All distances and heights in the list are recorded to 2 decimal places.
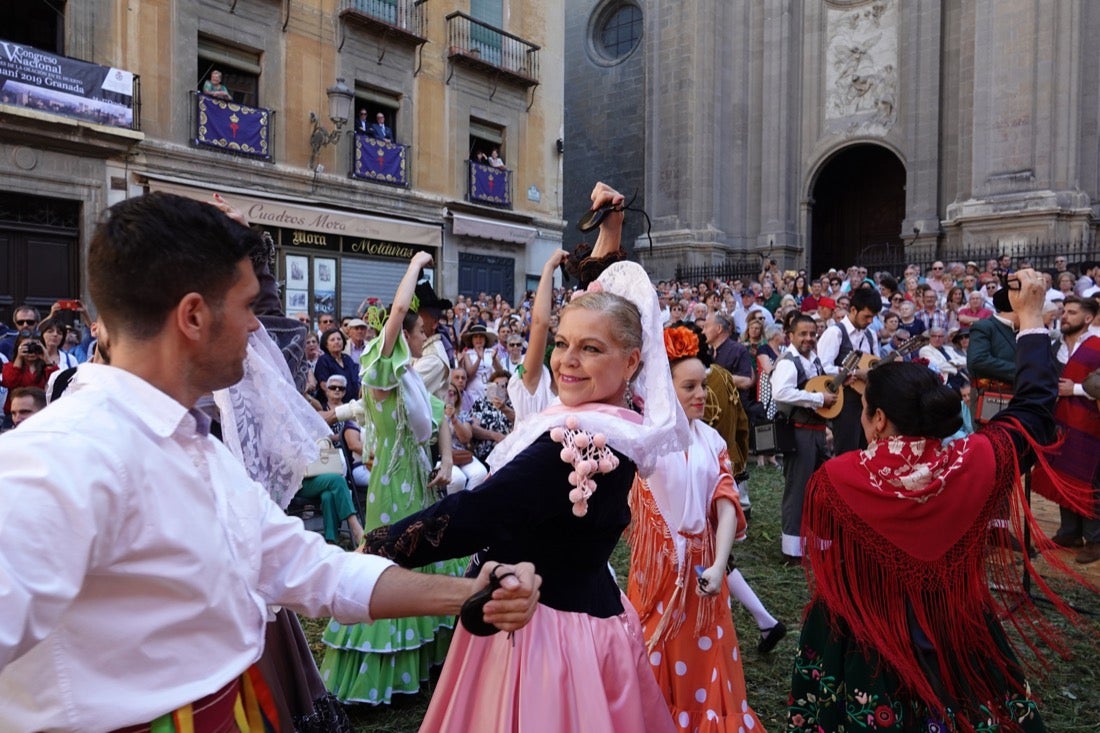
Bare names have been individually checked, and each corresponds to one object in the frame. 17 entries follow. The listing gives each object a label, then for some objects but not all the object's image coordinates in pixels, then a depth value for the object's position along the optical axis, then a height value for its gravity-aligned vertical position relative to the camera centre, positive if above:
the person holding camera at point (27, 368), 7.73 -0.30
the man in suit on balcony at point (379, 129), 18.22 +4.56
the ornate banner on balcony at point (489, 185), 20.27 +3.80
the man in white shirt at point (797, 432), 6.39 -0.69
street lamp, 16.77 +4.47
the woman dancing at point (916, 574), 2.77 -0.79
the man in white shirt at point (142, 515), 1.20 -0.28
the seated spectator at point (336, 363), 9.47 -0.29
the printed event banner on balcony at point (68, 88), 12.66 +3.93
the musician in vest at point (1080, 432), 6.34 -0.65
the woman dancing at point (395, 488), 4.09 -0.79
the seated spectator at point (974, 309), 10.76 +0.48
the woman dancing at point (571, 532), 2.13 -0.50
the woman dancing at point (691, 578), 3.22 -0.94
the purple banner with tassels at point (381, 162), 17.83 +3.85
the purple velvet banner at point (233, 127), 15.23 +3.92
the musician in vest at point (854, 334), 7.36 +0.09
